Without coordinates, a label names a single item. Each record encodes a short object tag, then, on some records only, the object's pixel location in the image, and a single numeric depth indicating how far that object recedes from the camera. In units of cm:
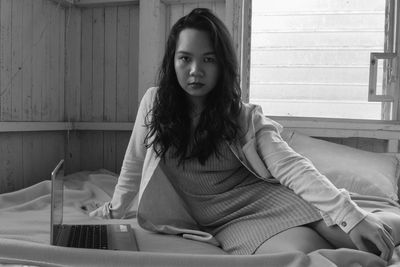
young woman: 117
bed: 85
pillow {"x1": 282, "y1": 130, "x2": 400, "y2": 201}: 173
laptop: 99
